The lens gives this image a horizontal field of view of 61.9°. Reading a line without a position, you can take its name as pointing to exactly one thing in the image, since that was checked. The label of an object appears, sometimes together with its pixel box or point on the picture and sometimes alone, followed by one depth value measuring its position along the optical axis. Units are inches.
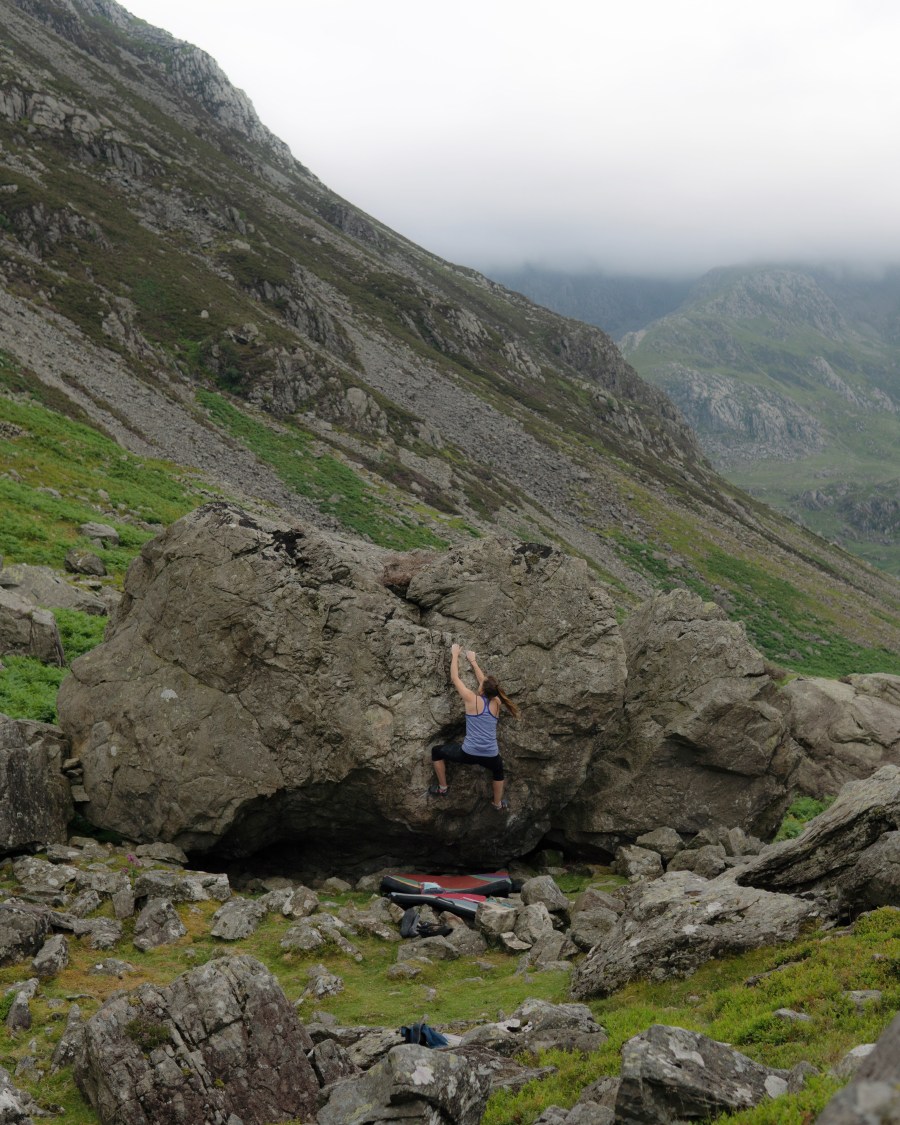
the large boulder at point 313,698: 709.3
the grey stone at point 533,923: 617.3
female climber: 715.5
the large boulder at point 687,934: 484.4
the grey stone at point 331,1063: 396.5
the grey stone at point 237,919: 573.3
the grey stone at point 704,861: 714.8
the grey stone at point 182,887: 605.3
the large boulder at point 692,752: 852.0
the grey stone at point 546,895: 676.1
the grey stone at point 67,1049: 397.1
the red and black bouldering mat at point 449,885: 697.6
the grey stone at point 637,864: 765.9
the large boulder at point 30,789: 627.5
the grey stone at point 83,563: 1232.8
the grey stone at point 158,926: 552.5
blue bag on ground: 400.5
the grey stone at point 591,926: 585.3
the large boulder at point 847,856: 490.6
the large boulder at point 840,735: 1199.6
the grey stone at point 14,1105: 331.6
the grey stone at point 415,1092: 319.3
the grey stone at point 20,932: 493.0
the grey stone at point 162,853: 679.1
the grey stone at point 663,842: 810.2
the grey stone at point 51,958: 485.4
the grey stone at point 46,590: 1046.4
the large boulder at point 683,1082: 294.5
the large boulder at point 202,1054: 360.5
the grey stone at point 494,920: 624.7
